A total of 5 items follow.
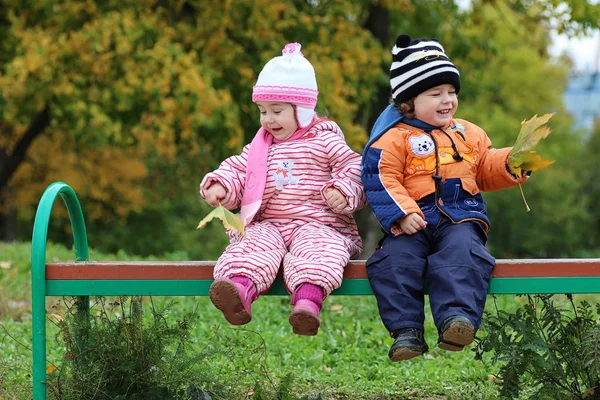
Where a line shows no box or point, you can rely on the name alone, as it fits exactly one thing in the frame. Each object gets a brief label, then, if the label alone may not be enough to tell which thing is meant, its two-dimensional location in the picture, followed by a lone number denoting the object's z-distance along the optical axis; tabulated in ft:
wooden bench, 22.21
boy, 21.95
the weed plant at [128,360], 24.34
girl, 23.54
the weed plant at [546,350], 23.39
